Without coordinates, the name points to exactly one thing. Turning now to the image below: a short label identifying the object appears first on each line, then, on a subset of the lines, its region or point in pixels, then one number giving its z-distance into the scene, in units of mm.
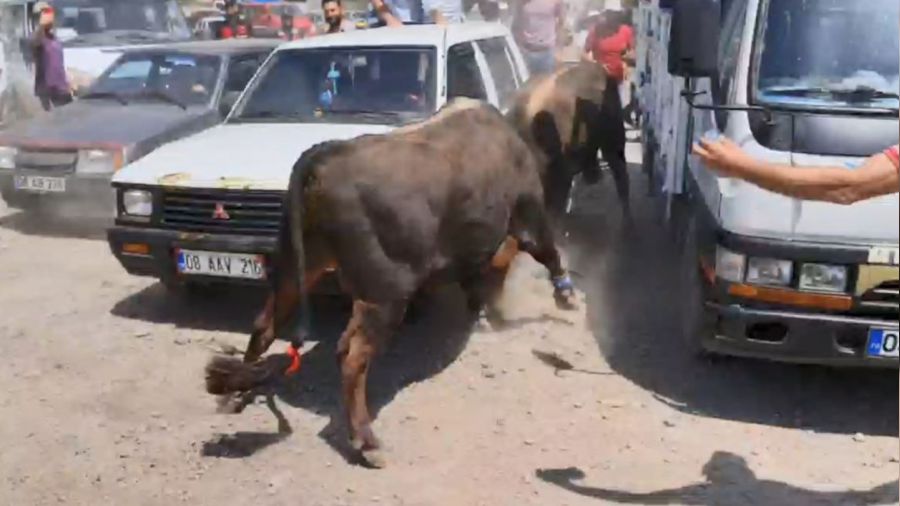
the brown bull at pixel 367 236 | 5023
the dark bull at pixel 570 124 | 7867
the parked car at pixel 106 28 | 13250
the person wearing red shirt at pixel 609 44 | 15328
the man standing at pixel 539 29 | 12797
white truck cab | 4957
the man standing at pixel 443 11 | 11789
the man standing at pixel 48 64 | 12266
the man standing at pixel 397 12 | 10992
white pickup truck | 6445
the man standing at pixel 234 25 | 15578
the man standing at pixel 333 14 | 10914
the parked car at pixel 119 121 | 9023
